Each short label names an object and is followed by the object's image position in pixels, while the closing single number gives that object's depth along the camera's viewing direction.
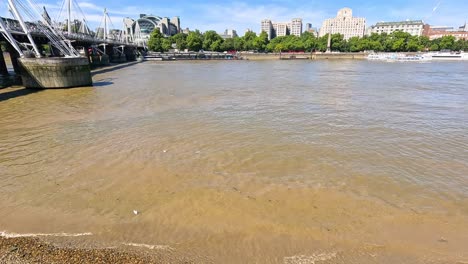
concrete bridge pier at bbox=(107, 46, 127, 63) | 80.94
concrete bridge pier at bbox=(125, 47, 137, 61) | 94.57
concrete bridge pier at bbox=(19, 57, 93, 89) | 24.48
